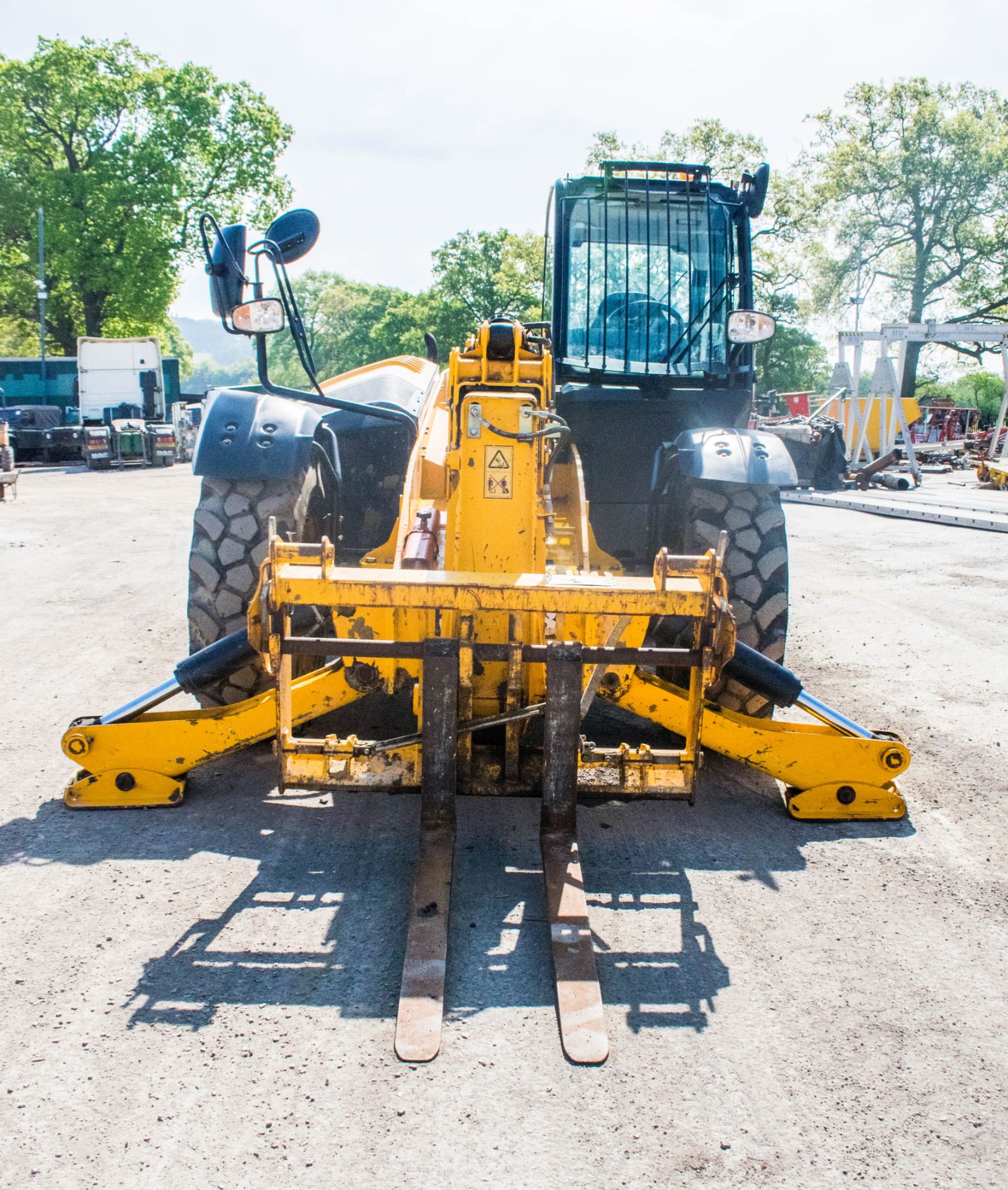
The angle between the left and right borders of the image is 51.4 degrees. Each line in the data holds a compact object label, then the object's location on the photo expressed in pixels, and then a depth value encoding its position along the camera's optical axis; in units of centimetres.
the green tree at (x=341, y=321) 7700
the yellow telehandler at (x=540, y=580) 345
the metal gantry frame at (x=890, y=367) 2081
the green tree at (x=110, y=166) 3603
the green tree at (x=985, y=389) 5106
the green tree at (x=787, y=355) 4500
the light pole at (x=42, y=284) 3222
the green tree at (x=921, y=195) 4191
